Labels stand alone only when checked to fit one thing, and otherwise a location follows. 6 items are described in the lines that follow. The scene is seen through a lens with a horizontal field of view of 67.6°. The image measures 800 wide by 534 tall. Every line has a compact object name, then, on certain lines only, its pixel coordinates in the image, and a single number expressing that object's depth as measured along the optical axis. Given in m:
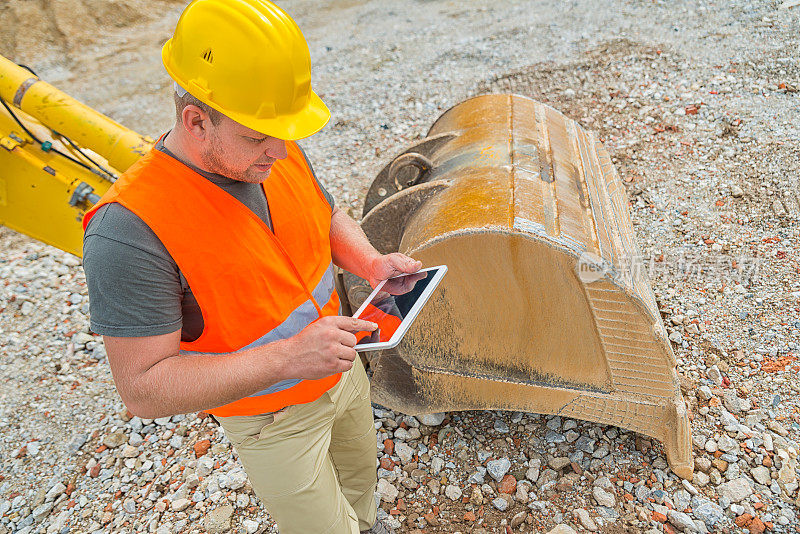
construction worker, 1.51
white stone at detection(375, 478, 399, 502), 2.95
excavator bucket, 2.41
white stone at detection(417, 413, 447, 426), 3.23
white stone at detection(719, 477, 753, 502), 2.69
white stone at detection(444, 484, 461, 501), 2.91
